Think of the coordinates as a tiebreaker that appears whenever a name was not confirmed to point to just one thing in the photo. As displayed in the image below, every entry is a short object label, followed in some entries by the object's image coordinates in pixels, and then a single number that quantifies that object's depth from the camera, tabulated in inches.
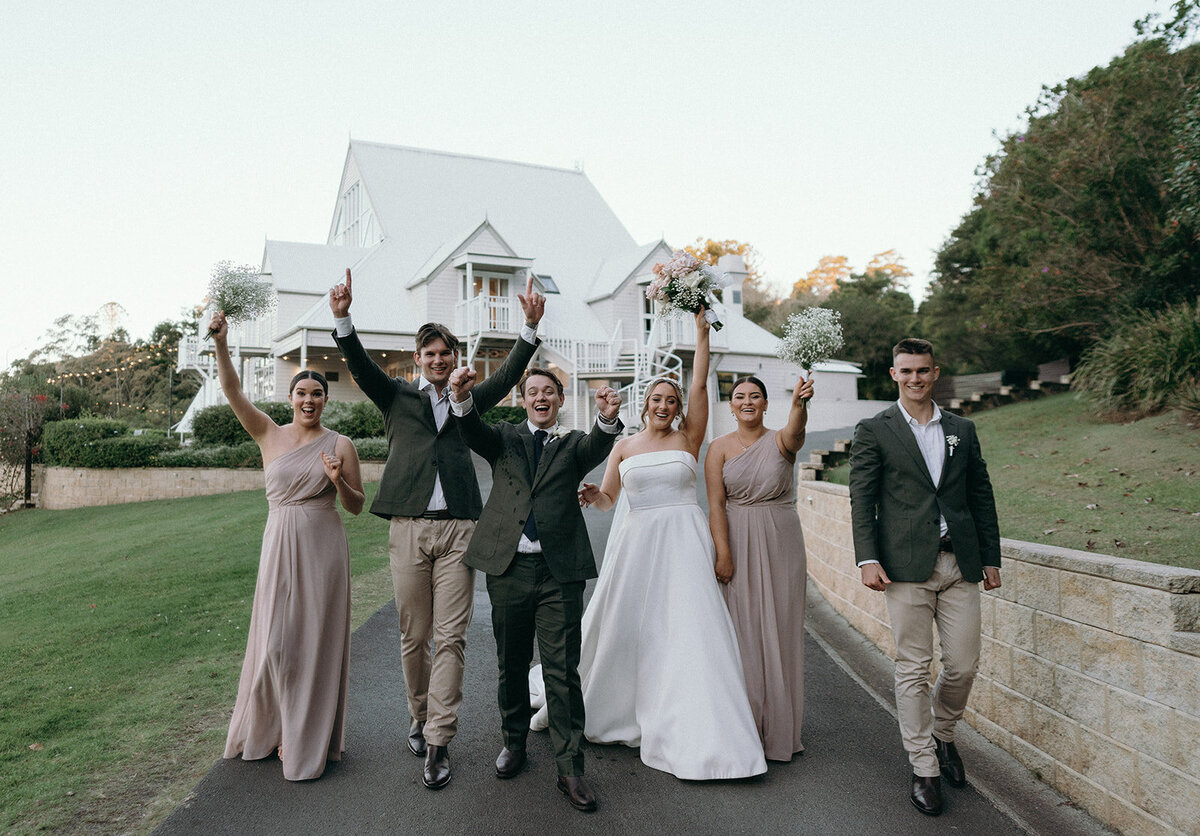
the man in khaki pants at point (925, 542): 168.1
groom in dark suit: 170.4
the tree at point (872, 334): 1398.9
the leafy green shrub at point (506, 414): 917.0
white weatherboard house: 1005.2
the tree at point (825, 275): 2295.2
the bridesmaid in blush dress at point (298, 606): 175.3
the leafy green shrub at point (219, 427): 862.5
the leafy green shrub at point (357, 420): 851.4
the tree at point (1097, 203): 569.6
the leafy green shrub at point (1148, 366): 417.7
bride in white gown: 174.2
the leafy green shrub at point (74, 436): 845.8
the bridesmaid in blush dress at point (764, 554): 188.2
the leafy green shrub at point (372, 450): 778.8
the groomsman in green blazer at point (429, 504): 177.5
